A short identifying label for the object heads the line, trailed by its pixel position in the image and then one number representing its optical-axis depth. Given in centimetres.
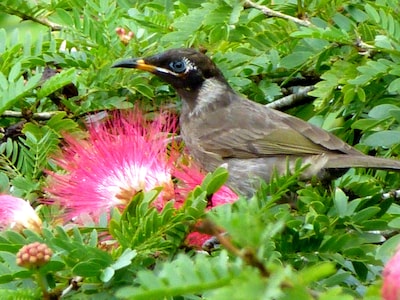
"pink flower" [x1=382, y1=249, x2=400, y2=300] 319
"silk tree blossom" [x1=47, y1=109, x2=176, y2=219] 571
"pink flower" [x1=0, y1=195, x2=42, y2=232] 541
